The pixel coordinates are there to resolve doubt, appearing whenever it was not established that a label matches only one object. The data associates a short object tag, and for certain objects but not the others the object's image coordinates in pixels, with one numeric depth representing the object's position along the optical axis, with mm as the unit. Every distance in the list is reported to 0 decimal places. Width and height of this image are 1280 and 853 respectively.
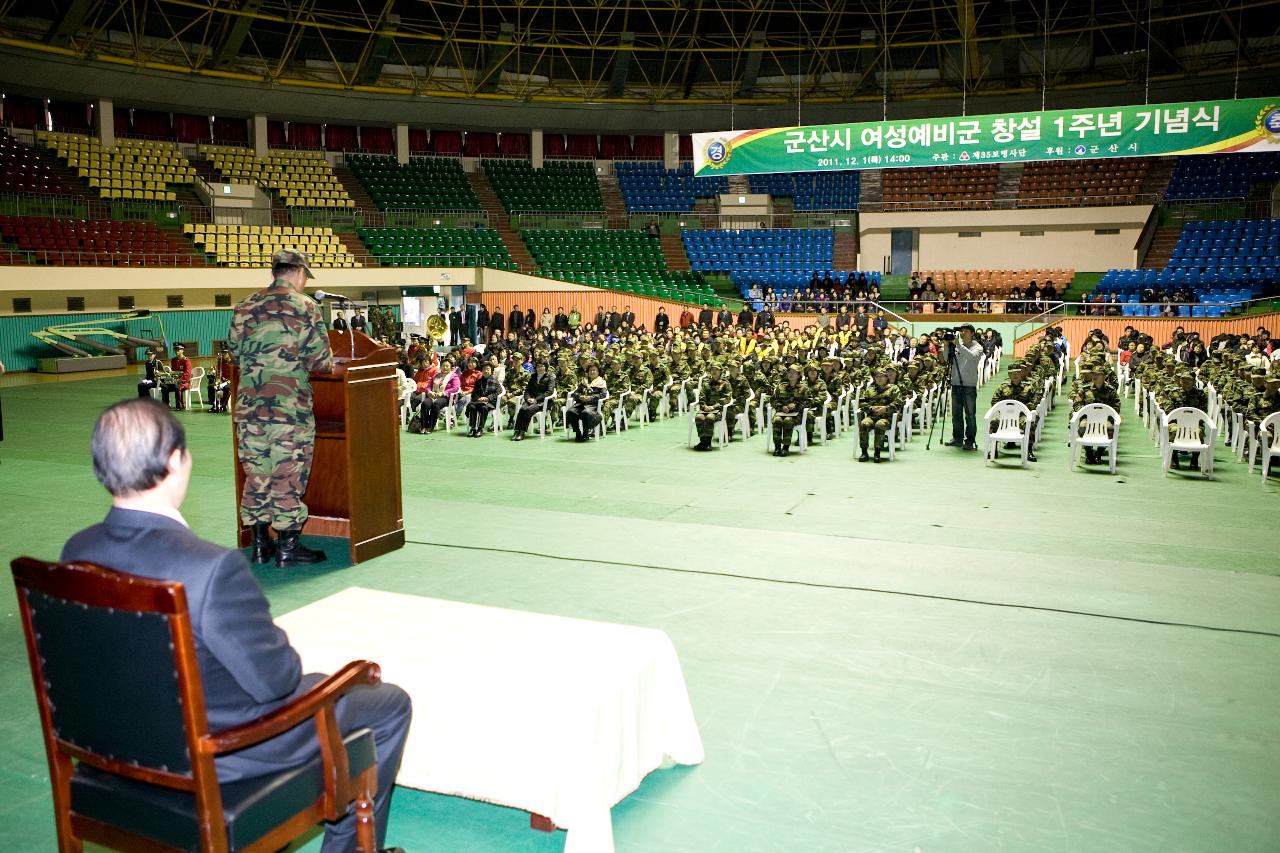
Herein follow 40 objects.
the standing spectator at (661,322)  28789
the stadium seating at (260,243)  29750
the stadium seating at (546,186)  40719
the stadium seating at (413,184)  38281
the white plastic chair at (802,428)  12773
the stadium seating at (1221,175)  36031
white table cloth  3320
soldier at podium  5820
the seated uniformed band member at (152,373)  17466
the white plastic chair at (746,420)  14156
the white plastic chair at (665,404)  16328
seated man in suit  2414
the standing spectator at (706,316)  29516
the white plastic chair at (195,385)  17516
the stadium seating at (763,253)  37375
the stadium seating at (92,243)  24984
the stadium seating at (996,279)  34594
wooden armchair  2359
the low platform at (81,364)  23938
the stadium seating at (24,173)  27859
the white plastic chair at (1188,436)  10898
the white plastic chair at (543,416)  14070
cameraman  12711
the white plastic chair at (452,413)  14914
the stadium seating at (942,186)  39344
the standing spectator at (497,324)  28047
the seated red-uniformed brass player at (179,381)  17609
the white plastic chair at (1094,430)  11461
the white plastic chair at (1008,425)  11750
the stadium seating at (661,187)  42719
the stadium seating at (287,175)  34781
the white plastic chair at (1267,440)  10555
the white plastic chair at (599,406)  13907
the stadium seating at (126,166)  30750
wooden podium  6422
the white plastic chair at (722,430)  13148
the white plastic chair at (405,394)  15578
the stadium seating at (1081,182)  37438
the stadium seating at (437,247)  33594
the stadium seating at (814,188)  41625
